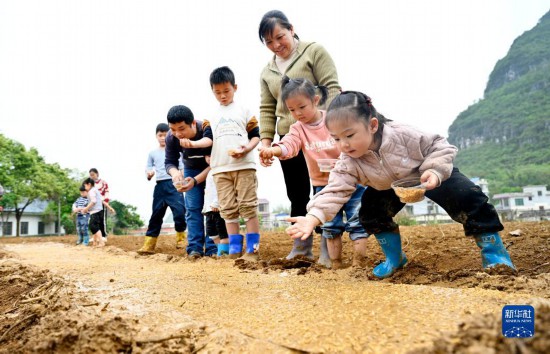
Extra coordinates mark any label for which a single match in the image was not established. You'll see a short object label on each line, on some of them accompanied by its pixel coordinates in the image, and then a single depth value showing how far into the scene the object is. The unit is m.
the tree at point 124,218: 40.91
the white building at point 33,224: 38.81
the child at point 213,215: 4.18
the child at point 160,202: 5.02
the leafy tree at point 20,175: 27.50
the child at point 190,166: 3.90
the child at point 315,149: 2.78
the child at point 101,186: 8.65
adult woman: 3.18
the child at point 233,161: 3.48
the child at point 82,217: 8.48
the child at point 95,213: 7.61
